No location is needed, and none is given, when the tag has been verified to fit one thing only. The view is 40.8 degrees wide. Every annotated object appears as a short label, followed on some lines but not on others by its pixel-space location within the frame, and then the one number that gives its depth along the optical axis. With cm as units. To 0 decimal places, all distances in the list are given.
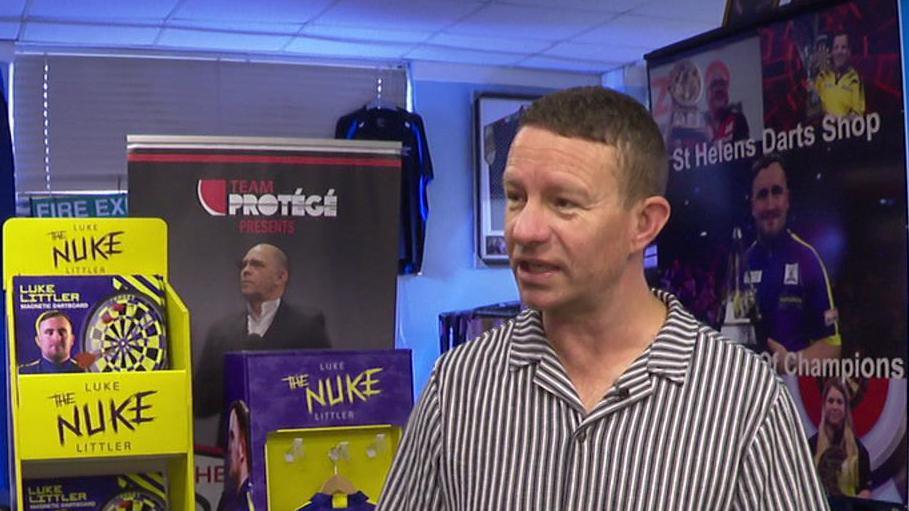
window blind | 818
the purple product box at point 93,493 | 298
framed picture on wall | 915
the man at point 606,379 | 153
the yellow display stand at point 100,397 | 274
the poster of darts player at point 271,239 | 322
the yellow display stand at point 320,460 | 290
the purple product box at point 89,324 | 283
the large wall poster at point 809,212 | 247
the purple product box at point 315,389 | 286
